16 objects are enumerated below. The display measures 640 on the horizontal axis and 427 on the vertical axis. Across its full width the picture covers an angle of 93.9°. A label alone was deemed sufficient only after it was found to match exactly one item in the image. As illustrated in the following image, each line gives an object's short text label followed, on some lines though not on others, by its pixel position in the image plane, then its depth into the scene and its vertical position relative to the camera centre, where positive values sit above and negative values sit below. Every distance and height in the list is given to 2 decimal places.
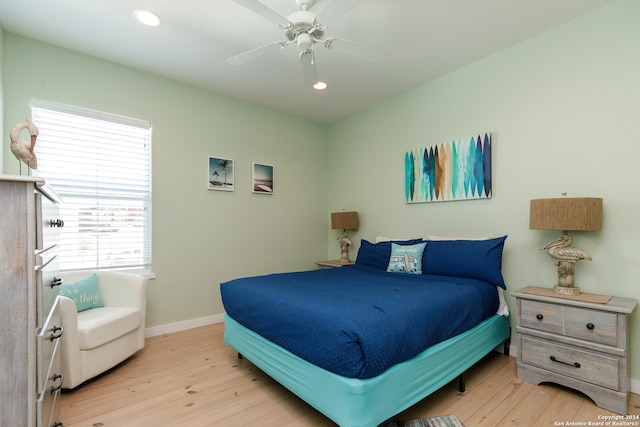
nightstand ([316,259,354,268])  3.93 -0.66
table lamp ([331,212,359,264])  4.05 -0.15
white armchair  2.03 -0.84
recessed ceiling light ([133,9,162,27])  2.21 +1.51
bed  1.49 -0.67
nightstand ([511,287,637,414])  1.85 -0.89
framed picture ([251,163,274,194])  3.92 +0.48
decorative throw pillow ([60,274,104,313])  2.39 -0.62
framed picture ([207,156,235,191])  3.55 +0.49
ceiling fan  1.80 +1.23
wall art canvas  2.91 +0.45
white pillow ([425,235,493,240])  2.87 -0.25
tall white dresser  0.96 -0.29
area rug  1.72 -1.22
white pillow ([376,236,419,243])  3.59 -0.30
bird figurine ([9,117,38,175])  1.30 +0.32
